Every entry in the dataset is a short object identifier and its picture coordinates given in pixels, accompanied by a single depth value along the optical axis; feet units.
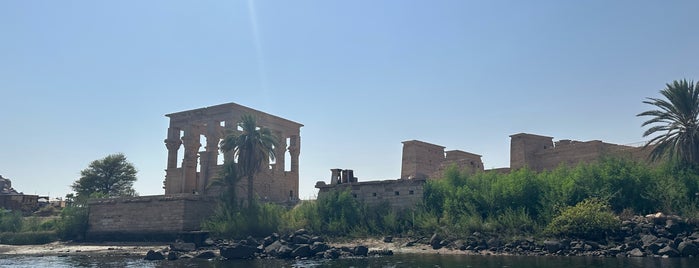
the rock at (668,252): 66.39
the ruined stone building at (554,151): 101.54
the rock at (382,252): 81.35
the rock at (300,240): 88.22
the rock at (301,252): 81.41
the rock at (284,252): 81.87
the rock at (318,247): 82.53
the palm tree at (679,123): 83.66
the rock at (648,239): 70.53
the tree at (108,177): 168.14
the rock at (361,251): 81.00
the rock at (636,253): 68.49
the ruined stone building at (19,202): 170.30
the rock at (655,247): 68.70
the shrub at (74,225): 125.08
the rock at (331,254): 79.58
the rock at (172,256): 83.57
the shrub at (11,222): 135.64
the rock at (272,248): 83.30
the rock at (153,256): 83.71
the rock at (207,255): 83.61
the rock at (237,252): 81.66
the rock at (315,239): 89.21
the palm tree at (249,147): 111.65
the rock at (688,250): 66.03
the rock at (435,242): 85.92
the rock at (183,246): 90.43
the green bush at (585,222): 76.59
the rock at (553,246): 74.08
